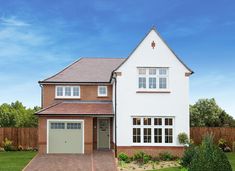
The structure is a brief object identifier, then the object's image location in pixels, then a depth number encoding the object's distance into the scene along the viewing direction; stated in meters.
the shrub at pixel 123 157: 13.36
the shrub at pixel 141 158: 13.19
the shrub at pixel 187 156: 11.13
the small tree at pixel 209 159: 7.23
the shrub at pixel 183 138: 13.72
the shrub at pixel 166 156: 13.61
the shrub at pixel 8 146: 17.65
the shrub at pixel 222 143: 17.54
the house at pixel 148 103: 13.88
